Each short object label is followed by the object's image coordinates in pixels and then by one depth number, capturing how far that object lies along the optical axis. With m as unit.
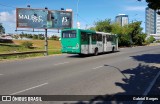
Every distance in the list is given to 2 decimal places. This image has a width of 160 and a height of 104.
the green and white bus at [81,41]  13.24
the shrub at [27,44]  25.54
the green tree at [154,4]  10.19
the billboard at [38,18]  19.08
